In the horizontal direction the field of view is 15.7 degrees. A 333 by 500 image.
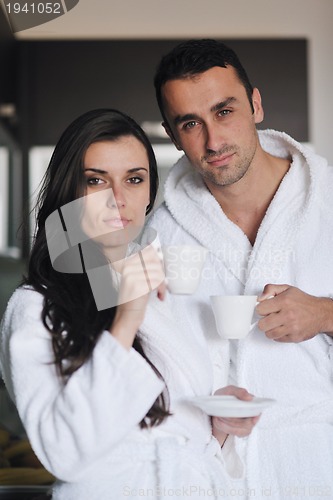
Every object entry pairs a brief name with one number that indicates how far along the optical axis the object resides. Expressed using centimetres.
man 179
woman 151
